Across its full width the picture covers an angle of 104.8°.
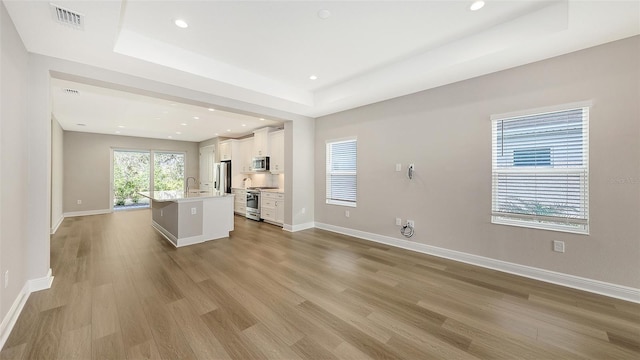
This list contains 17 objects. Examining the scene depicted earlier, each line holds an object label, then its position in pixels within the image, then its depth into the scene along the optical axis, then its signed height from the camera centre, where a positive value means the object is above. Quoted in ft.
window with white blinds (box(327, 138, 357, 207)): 16.38 +0.49
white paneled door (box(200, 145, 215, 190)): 30.09 +1.63
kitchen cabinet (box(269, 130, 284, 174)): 20.43 +2.32
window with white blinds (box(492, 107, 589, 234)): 8.87 +0.35
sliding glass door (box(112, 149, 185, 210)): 27.17 +0.47
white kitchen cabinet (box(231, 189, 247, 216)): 23.82 -2.26
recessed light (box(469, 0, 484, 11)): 7.44 +5.35
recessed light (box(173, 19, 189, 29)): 8.28 +5.29
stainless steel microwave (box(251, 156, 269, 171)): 21.66 +1.38
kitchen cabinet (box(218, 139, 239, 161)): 25.94 +3.22
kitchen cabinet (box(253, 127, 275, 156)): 21.70 +3.39
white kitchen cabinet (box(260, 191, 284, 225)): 19.33 -2.33
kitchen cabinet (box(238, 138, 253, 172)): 24.73 +2.46
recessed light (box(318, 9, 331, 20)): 7.81 +5.32
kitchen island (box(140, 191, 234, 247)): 14.01 -2.35
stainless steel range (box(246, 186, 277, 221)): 21.56 -2.23
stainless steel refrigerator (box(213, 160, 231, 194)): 26.08 +0.27
